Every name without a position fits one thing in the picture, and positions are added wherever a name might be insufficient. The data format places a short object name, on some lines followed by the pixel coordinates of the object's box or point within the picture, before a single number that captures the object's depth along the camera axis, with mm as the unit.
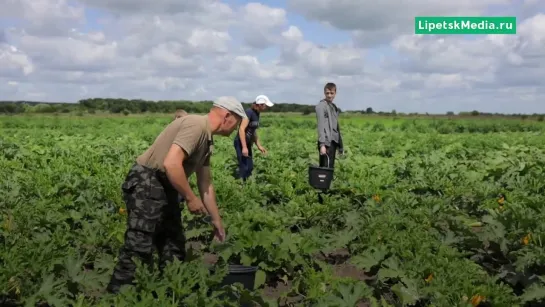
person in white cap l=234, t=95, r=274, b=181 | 9812
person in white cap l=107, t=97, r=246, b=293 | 4355
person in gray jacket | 8984
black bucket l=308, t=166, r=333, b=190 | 8562
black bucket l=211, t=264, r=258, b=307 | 4707
